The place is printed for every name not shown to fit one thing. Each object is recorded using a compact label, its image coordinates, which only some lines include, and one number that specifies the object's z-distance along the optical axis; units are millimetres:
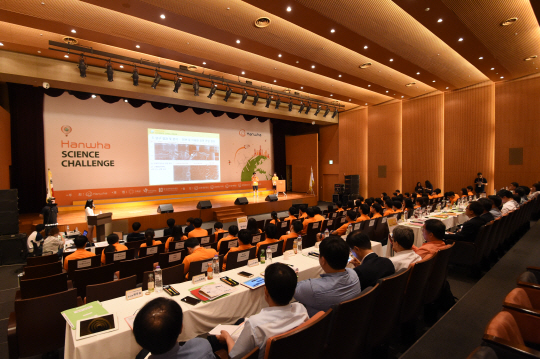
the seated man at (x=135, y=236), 5207
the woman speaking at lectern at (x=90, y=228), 6328
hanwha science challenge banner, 9438
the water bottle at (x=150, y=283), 2275
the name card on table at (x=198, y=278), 2436
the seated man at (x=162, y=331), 1148
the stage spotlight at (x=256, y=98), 10753
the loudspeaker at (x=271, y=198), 11633
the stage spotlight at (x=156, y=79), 8484
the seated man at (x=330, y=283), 1831
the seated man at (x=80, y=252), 3654
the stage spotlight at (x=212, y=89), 9638
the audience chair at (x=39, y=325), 2252
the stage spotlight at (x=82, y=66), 7344
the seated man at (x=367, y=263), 2217
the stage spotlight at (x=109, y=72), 7766
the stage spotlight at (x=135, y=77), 8211
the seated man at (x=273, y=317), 1365
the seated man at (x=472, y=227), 3732
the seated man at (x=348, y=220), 5023
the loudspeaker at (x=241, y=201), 10555
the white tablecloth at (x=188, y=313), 1674
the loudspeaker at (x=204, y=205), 9555
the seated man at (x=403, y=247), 2523
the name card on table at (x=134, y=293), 2164
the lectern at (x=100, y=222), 5969
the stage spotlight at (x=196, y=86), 9295
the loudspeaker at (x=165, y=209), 8828
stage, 7930
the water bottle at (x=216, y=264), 2633
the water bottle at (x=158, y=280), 2280
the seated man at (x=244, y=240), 3561
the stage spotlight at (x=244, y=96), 10336
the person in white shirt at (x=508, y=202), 5160
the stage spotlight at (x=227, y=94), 10086
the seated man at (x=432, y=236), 3006
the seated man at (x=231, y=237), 4245
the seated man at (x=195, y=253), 3223
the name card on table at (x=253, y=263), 2854
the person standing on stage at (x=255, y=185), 12905
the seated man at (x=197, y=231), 4941
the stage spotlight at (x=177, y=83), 8952
